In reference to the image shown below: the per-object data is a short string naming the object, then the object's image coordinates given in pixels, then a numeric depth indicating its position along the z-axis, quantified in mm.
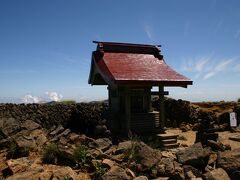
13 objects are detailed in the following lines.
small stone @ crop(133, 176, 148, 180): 5411
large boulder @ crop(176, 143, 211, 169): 6404
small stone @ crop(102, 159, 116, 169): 5670
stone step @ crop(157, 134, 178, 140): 8992
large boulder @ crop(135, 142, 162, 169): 5939
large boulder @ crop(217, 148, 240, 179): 6294
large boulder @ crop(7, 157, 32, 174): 5518
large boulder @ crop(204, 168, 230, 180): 5985
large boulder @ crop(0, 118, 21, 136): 7486
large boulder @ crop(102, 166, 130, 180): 5252
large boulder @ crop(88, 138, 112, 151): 6680
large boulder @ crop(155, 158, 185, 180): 5868
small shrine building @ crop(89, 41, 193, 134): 8825
